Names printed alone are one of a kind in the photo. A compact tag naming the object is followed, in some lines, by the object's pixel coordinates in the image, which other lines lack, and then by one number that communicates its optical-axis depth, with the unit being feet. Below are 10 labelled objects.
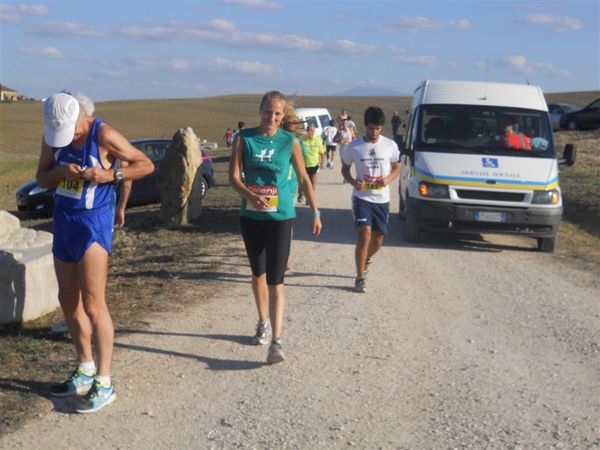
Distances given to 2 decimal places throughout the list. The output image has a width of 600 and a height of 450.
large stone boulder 47.50
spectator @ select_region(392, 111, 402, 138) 116.24
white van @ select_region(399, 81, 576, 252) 39.81
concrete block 23.85
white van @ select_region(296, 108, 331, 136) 89.92
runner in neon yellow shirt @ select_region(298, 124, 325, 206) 47.62
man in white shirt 29.76
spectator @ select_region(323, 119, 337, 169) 89.25
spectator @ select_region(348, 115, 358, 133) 86.78
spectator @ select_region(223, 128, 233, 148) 148.15
